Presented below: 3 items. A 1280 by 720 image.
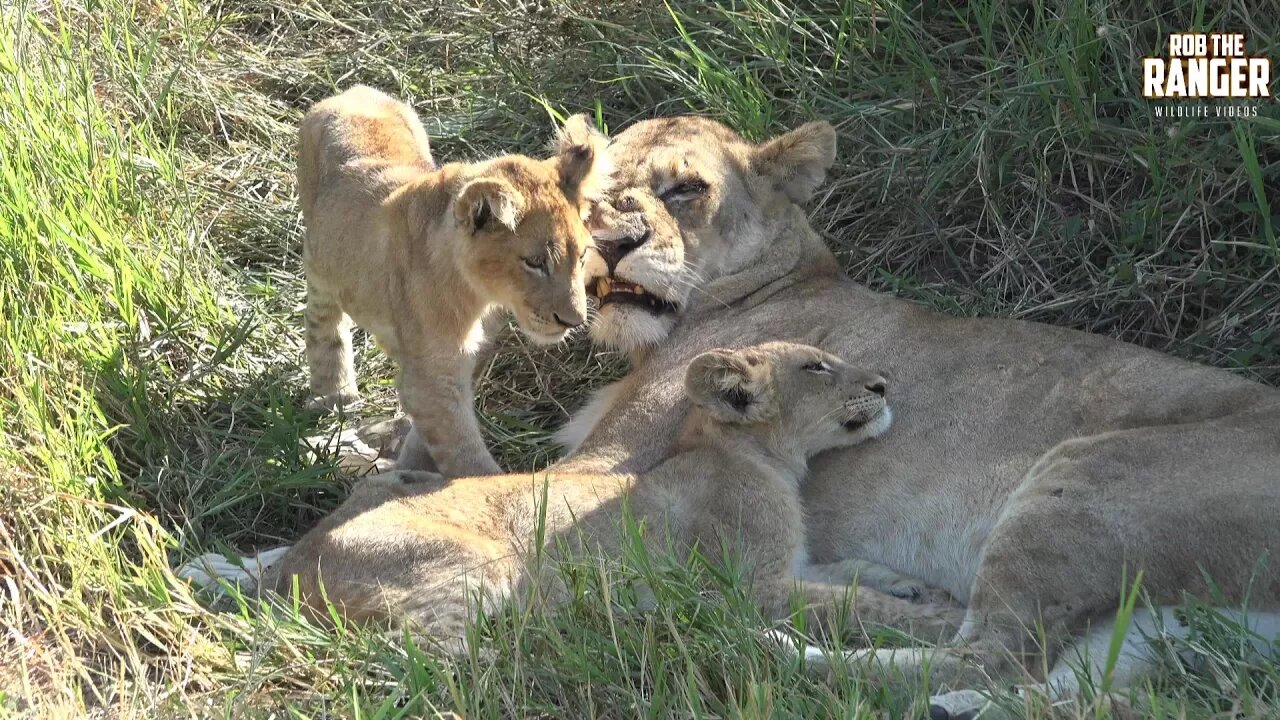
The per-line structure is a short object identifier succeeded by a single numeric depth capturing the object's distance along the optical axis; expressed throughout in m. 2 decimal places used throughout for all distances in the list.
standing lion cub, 9.59
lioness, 7.98
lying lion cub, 8.27
